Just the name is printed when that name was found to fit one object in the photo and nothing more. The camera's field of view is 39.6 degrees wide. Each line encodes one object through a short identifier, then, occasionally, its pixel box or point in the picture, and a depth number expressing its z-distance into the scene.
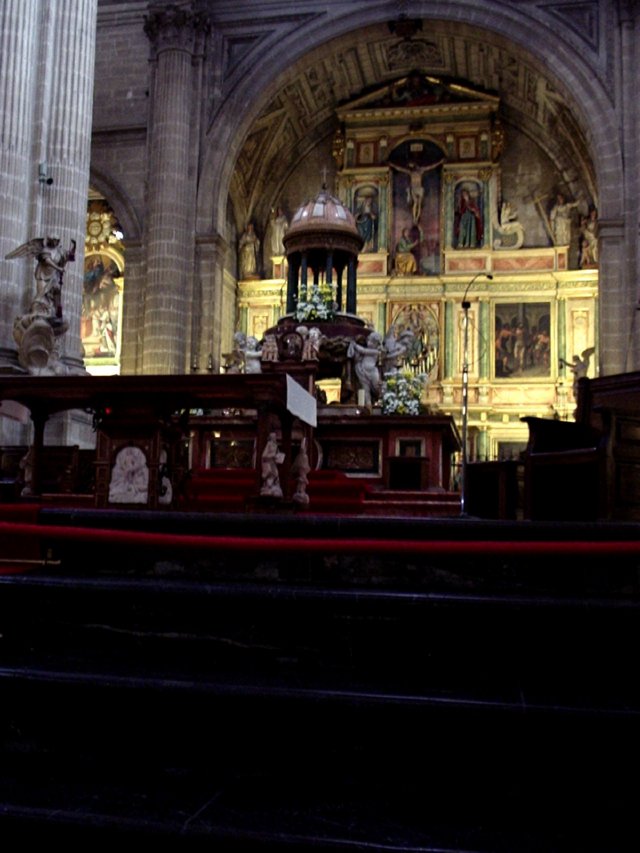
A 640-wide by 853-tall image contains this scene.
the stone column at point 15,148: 9.86
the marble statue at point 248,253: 21.59
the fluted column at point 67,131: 10.35
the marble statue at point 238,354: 11.27
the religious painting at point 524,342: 20.52
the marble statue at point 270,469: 6.25
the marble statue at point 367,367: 10.91
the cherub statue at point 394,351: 11.47
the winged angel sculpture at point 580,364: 18.81
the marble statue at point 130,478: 6.15
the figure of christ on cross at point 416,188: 21.70
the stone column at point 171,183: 16.73
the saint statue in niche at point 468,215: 21.36
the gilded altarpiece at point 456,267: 20.31
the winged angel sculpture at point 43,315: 9.44
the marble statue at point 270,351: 10.56
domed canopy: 13.26
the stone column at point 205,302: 17.36
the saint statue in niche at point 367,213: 21.80
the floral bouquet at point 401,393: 10.38
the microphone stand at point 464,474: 8.12
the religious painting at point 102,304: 22.08
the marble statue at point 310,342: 10.53
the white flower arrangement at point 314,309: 11.67
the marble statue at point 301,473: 7.04
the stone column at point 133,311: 17.25
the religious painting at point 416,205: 21.52
